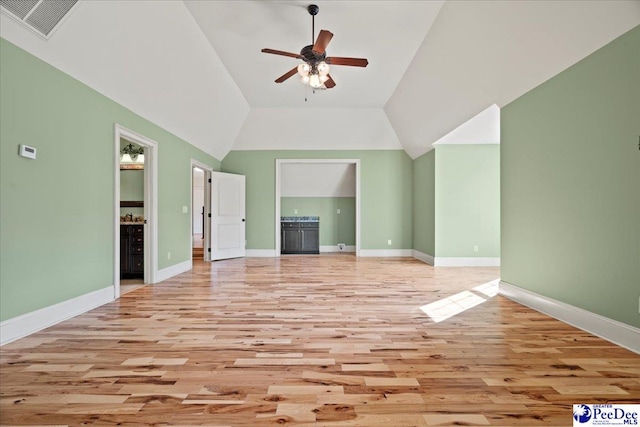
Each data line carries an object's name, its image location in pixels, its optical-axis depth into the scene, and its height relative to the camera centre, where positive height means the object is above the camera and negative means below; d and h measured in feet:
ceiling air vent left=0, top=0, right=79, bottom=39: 7.27 +5.02
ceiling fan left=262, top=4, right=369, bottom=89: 11.16 +5.73
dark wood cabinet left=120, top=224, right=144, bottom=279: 15.52 -1.82
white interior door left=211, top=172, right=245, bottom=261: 22.16 -0.05
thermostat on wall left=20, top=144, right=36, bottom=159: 8.11 +1.69
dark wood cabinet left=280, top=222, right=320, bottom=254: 27.21 -2.09
